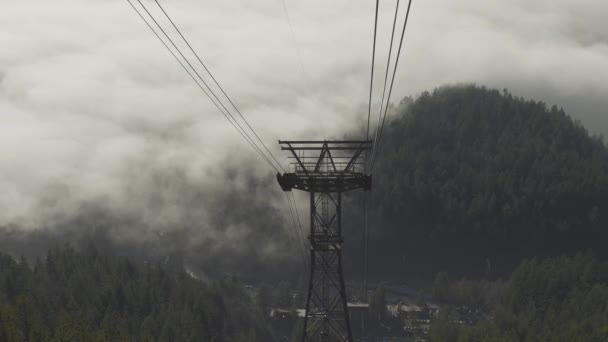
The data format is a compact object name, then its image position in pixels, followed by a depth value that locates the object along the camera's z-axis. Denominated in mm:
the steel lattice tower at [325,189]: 56031
